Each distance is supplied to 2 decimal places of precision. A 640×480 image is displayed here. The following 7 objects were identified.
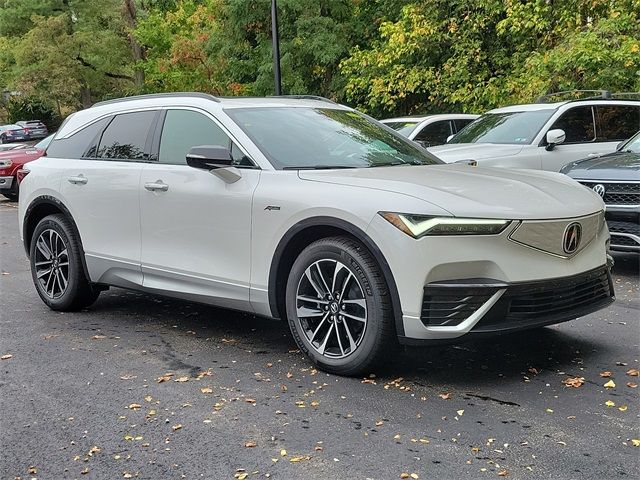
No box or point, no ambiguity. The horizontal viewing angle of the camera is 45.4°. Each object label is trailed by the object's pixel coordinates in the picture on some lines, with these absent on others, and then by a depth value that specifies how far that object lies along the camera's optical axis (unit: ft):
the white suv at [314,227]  13.34
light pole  57.32
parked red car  56.95
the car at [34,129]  108.55
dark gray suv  23.38
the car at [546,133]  32.22
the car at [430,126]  40.63
